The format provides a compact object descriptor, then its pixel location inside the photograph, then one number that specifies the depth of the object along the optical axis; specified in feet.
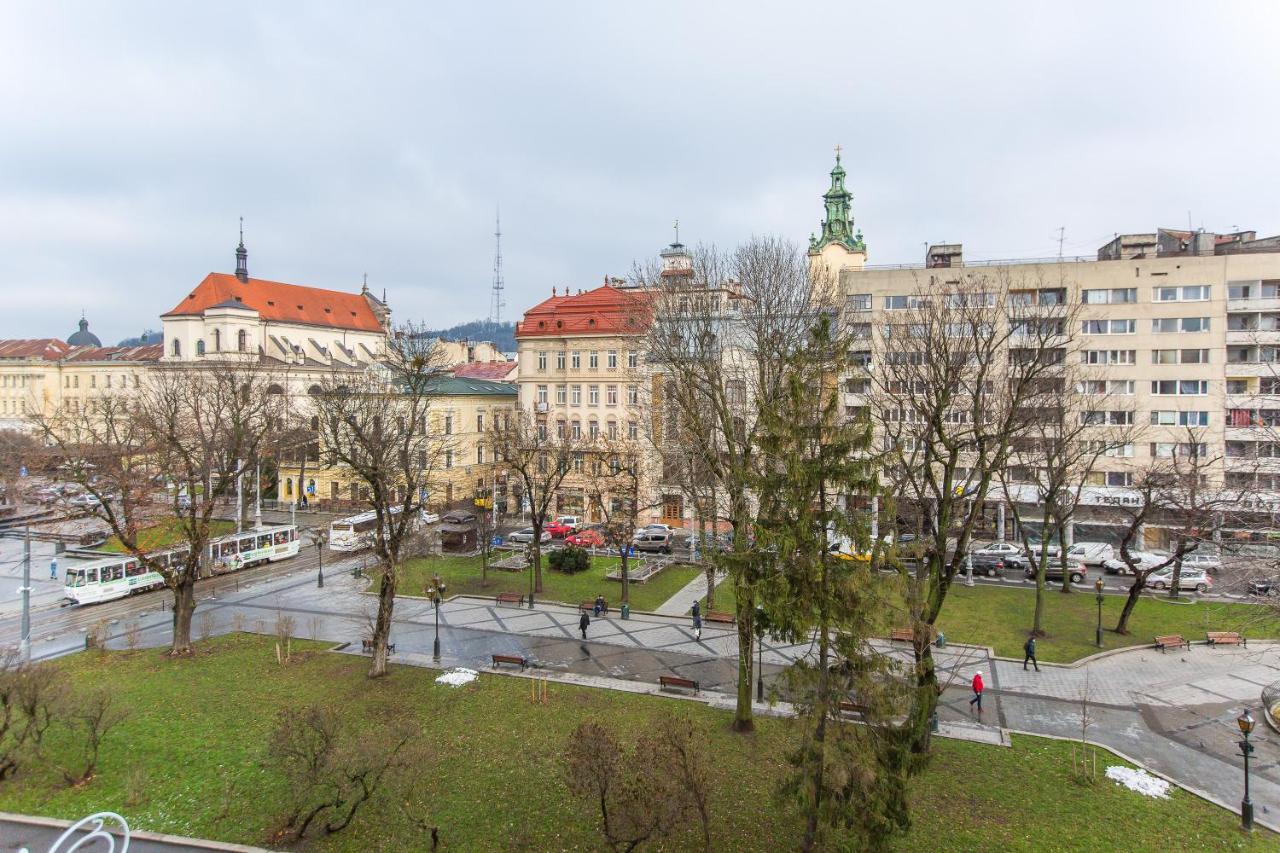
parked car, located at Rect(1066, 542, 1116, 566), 124.20
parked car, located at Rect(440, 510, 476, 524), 154.76
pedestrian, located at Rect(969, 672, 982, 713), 63.36
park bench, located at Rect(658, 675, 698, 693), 67.72
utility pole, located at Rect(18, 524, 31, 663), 76.23
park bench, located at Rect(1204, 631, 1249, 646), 82.33
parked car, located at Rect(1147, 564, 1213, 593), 105.09
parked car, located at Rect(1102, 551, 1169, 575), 115.07
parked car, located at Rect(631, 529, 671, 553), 131.85
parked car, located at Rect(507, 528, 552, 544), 133.50
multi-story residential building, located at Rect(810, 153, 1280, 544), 128.88
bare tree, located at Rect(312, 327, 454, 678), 71.00
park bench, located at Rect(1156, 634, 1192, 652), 80.89
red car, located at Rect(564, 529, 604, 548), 131.75
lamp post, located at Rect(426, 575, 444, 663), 76.74
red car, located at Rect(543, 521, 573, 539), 141.49
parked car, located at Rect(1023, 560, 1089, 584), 113.09
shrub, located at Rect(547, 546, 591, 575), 117.60
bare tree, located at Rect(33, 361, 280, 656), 78.69
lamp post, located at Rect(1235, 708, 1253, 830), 45.32
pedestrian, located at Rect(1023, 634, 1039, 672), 74.69
